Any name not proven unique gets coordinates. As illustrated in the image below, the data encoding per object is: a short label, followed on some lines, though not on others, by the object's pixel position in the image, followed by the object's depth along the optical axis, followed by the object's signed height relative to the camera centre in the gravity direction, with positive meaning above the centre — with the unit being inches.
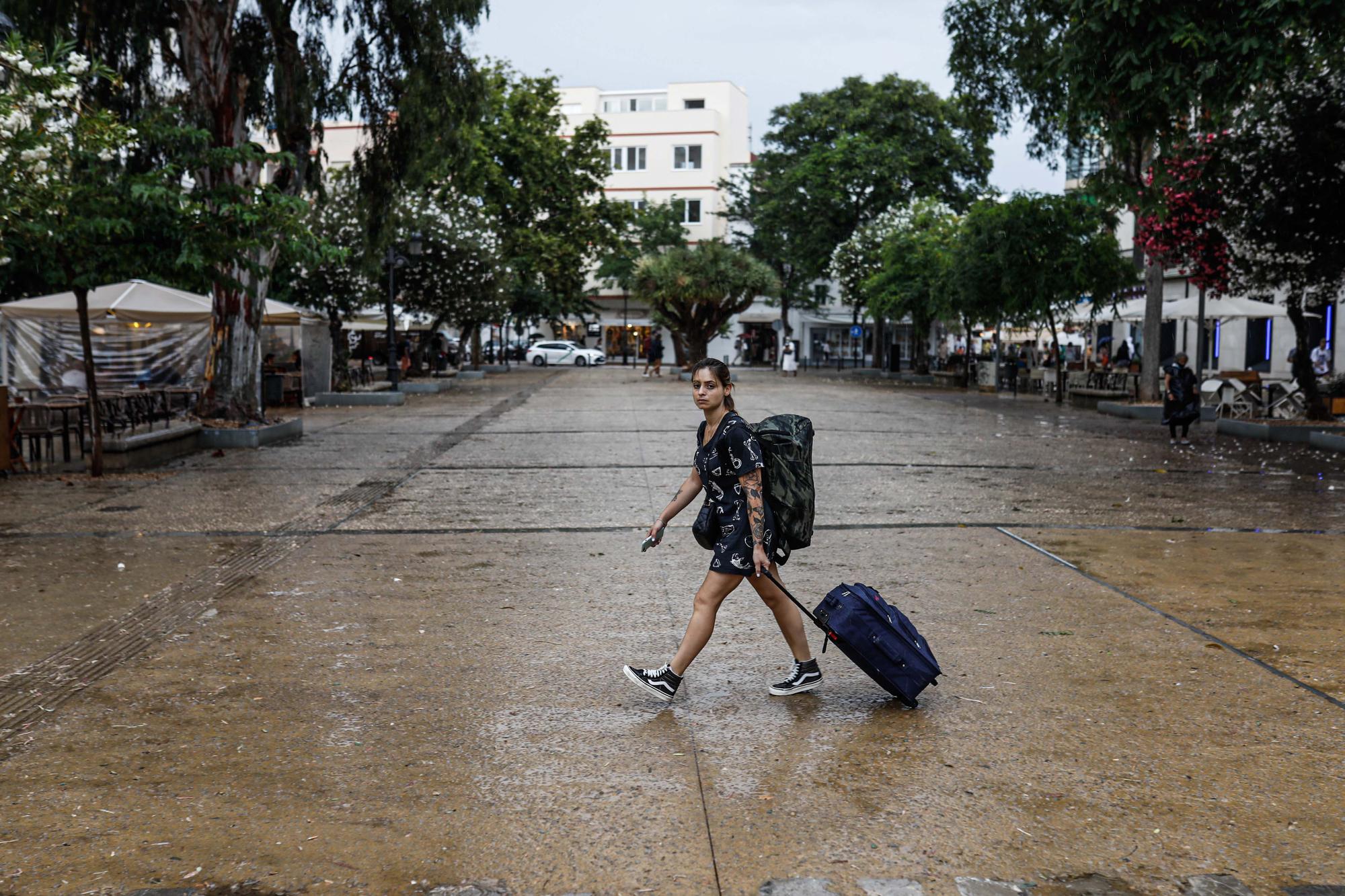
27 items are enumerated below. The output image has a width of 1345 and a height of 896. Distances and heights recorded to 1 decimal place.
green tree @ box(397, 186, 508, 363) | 1376.7 +75.8
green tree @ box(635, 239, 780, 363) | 1692.9 +66.7
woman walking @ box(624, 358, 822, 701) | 208.8 -30.3
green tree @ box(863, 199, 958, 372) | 1444.4 +80.8
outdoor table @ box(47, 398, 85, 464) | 617.9 -35.6
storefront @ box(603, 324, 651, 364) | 2829.7 -10.9
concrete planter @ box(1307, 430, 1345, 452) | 679.1 -60.1
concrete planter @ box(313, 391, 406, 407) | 1114.7 -55.3
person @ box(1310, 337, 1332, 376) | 1122.7 -27.2
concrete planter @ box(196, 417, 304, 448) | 715.4 -57.0
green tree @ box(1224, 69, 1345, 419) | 695.7 +85.2
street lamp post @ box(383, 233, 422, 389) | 1188.5 +54.9
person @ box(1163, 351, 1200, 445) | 732.0 -37.4
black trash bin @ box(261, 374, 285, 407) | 1061.8 -42.3
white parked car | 2413.9 -35.7
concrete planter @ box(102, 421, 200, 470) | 582.2 -53.3
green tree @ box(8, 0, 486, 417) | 729.6 +164.0
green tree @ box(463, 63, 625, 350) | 1823.3 +222.1
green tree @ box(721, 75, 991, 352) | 1934.1 +251.2
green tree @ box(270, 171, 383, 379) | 1163.9 +58.2
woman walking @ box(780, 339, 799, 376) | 2011.6 -43.9
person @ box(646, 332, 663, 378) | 1854.1 -27.4
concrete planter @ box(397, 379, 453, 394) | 1319.6 -53.3
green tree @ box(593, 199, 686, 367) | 2507.4 +199.7
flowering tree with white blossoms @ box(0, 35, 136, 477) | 417.1 +59.4
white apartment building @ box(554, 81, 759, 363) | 2842.0 +370.6
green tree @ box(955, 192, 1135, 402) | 1096.8 +69.8
